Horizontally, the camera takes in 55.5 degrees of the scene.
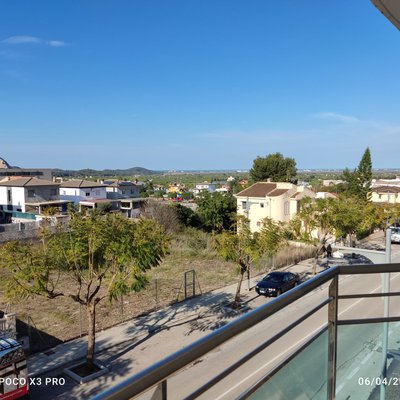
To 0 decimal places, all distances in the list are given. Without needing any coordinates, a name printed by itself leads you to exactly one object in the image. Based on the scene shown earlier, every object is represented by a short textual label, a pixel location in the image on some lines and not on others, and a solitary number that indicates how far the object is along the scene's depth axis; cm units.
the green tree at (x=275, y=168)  4462
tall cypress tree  4200
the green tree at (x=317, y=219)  1997
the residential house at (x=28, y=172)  6195
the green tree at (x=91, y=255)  920
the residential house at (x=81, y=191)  4300
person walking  2384
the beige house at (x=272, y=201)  2956
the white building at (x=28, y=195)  3738
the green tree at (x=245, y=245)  1442
